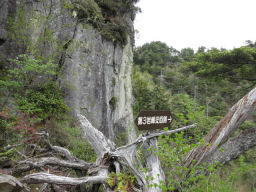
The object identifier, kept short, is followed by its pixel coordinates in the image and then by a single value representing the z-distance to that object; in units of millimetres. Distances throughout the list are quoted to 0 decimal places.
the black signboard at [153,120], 2354
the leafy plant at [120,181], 2141
